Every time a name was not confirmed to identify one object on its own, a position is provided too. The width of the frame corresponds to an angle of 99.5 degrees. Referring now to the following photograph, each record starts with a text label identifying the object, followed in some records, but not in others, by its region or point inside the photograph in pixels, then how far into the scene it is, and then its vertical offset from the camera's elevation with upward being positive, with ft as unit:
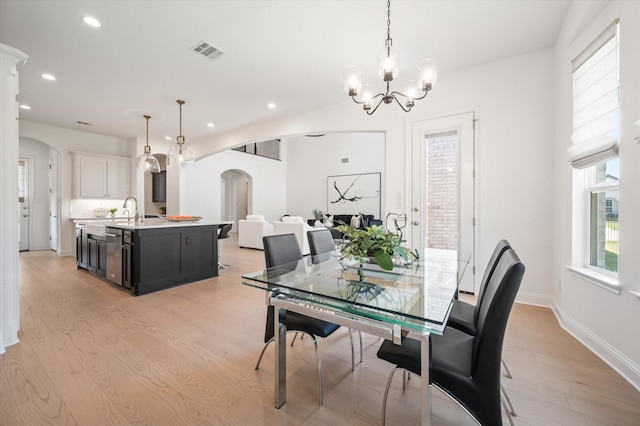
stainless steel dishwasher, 12.32 -2.05
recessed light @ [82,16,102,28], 8.48 +6.04
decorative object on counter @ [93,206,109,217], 21.19 -0.08
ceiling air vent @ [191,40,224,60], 9.96 +6.13
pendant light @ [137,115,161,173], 13.85 +2.48
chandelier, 6.64 +3.52
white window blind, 6.73 +3.02
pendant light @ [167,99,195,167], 13.42 +2.86
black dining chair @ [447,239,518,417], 5.29 -2.21
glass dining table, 3.57 -1.40
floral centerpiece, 5.72 -0.74
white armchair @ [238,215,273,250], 23.63 -1.74
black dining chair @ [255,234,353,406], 5.38 -2.23
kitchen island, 11.77 -2.00
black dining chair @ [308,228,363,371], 7.79 -1.11
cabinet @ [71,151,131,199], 19.98 +2.73
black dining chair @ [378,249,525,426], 3.35 -2.18
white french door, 11.70 +1.22
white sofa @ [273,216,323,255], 20.90 -1.31
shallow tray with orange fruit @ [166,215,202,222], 14.02 -0.37
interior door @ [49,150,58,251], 20.99 +0.81
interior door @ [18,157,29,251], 21.97 +0.47
